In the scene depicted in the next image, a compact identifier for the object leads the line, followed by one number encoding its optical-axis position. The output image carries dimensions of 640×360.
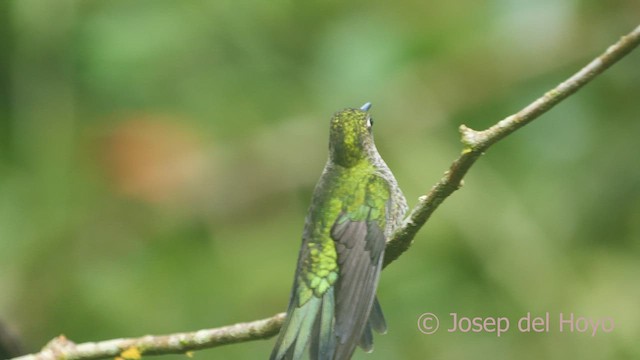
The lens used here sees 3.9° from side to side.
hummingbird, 2.67
